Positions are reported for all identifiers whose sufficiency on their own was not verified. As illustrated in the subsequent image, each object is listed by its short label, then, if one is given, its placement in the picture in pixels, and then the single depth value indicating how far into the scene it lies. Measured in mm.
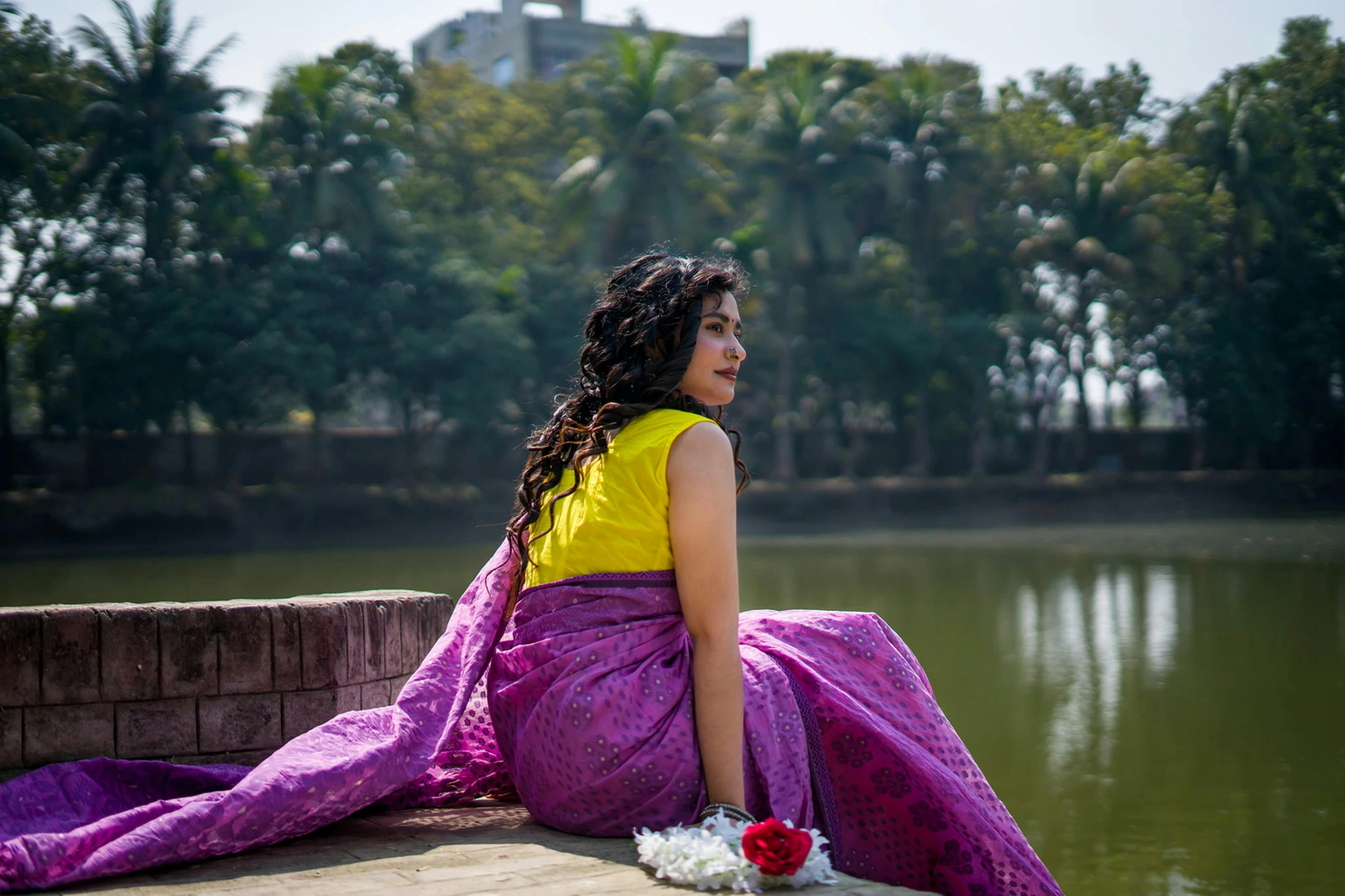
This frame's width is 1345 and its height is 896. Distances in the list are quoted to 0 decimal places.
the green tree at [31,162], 18031
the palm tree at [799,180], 23359
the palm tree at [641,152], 22688
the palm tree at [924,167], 24609
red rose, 1696
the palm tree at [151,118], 18969
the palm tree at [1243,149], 25531
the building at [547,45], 38906
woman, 1996
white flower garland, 1723
